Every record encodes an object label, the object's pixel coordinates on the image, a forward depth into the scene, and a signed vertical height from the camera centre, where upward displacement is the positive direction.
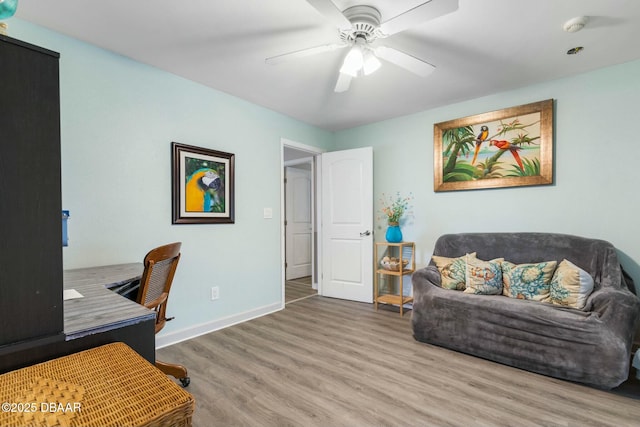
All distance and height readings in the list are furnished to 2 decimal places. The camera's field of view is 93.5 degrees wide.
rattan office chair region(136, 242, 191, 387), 1.61 -0.41
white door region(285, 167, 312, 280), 5.51 -0.20
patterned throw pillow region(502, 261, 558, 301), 2.51 -0.60
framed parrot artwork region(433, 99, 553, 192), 2.92 +0.65
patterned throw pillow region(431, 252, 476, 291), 2.84 -0.59
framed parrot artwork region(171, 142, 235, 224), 2.72 +0.26
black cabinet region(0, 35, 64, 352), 0.75 +0.04
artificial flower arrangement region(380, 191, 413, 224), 3.69 +0.06
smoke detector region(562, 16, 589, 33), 1.93 +1.22
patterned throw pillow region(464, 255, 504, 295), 2.69 -0.61
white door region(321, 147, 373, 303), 3.97 -0.18
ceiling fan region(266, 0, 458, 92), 1.49 +1.04
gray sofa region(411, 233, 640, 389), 1.96 -0.81
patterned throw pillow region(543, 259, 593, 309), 2.28 -0.60
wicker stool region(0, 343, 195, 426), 0.64 -0.43
